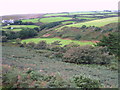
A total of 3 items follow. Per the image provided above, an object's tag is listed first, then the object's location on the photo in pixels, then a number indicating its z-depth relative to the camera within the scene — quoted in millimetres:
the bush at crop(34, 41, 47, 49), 32562
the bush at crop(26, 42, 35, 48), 33219
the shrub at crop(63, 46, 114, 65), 19094
